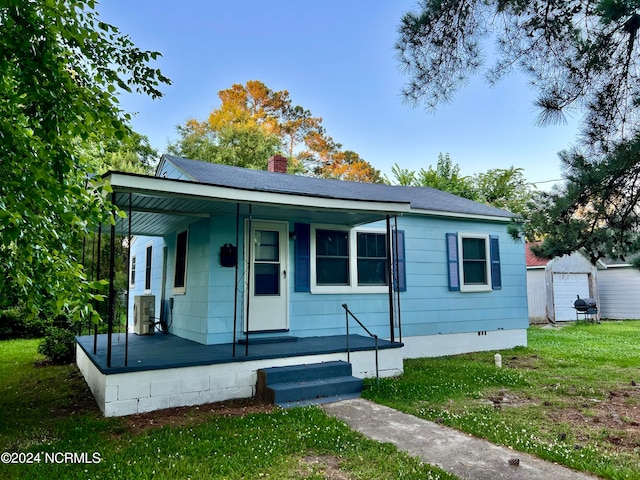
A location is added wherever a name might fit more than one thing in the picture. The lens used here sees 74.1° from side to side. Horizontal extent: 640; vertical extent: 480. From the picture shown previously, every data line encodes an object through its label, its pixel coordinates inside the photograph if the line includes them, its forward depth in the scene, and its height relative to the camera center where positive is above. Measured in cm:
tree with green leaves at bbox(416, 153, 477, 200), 2119 +527
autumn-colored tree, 2066 +783
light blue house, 508 +4
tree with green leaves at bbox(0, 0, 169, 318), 304 +114
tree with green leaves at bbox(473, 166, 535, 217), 2117 +483
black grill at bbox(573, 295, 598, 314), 1452 -81
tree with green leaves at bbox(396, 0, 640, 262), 391 +206
